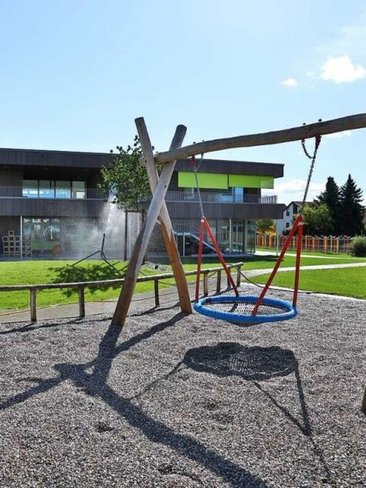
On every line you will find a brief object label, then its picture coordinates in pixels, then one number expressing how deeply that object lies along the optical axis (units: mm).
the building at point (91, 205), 28391
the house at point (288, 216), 77312
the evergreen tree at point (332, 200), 57128
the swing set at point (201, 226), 6207
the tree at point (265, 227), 68250
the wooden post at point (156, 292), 10031
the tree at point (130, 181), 21645
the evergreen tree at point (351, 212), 57031
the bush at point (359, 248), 33750
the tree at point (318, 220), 55219
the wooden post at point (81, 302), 8570
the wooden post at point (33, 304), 8266
